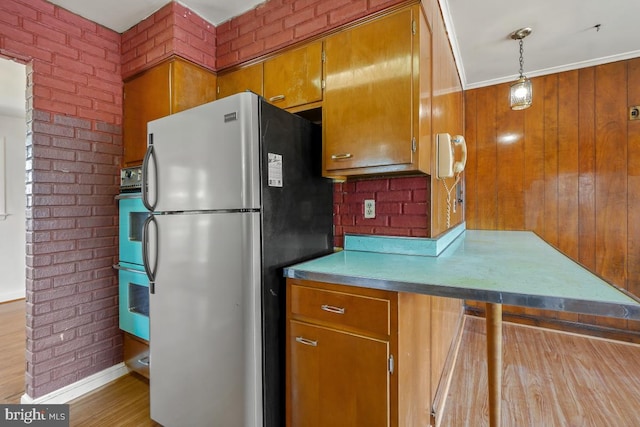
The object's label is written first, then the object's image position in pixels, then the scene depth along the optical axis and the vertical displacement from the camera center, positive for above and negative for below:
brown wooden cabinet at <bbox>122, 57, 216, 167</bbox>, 1.94 +0.80
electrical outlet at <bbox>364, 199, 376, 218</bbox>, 1.84 +0.02
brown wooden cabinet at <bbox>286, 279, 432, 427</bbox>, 1.12 -0.59
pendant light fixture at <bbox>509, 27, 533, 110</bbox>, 2.49 +0.98
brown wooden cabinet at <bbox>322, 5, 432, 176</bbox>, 1.43 +0.58
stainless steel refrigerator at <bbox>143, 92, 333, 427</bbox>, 1.28 -0.19
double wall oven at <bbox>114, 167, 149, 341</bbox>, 2.01 -0.33
